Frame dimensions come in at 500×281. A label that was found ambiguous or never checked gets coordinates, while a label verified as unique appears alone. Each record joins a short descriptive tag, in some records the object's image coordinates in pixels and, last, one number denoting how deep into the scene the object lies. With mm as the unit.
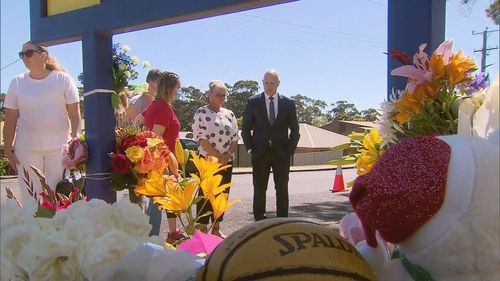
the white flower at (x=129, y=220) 1113
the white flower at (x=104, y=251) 956
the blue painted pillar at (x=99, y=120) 2977
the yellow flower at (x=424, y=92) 1500
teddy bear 807
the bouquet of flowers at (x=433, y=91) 1468
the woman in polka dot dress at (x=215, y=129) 5012
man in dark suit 5336
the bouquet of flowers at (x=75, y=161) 3057
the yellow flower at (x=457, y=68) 1471
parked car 18995
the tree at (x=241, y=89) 73625
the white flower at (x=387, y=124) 1620
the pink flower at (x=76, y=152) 3047
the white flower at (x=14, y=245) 968
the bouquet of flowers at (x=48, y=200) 1436
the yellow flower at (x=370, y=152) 1738
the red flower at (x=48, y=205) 1517
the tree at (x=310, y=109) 88062
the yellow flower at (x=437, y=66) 1476
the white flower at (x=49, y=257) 956
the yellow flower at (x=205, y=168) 1715
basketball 783
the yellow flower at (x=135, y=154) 2838
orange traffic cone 13250
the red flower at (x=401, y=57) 1585
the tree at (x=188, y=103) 66500
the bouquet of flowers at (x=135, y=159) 2816
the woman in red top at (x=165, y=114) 4148
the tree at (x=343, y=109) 85938
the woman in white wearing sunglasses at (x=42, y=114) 3727
